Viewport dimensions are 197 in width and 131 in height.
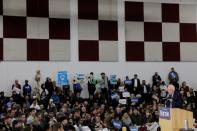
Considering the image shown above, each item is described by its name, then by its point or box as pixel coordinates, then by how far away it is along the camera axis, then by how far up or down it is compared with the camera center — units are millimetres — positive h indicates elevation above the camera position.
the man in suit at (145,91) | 21172 -1001
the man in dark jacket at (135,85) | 21547 -717
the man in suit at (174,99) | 9891 -649
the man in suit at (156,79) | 22498 -457
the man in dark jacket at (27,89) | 20086 -802
